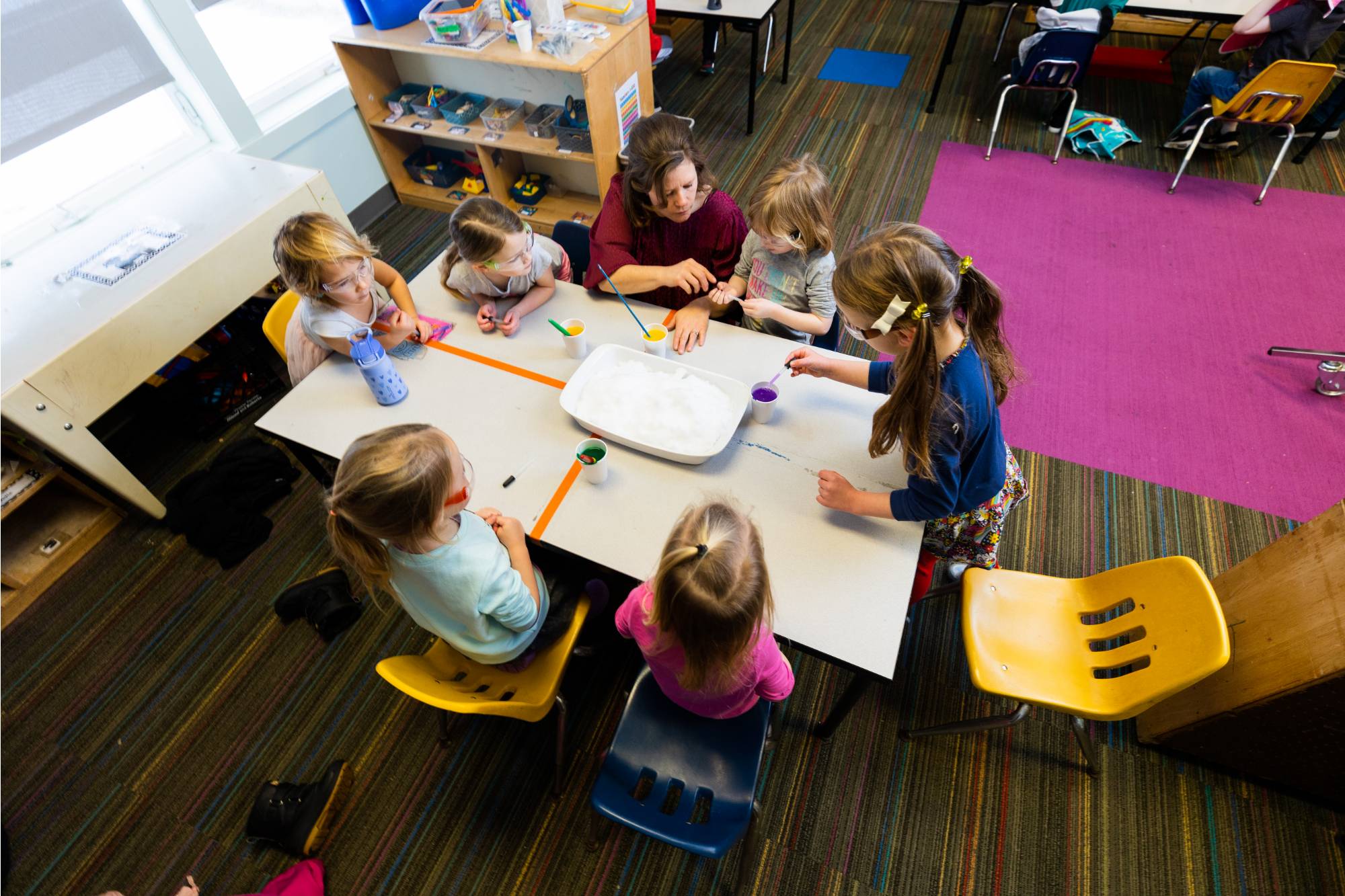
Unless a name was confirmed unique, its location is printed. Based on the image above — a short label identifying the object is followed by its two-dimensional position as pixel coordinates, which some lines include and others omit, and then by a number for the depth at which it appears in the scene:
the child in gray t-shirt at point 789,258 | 1.65
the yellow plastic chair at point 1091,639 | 1.29
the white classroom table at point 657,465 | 1.31
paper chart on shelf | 3.18
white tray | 1.55
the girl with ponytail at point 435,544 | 1.13
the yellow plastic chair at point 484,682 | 1.23
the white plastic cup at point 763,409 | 1.59
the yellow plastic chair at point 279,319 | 1.96
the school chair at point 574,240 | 2.26
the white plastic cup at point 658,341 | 1.77
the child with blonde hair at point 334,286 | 1.68
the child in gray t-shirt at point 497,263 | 1.77
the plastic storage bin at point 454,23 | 2.90
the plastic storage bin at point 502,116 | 3.27
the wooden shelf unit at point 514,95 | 2.92
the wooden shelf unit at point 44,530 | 2.22
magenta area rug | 2.43
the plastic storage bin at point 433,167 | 3.72
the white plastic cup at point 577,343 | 1.79
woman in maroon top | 1.75
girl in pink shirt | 0.99
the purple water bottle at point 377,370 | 1.63
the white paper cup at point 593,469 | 1.48
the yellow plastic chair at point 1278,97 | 2.97
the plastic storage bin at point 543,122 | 3.24
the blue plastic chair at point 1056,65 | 3.44
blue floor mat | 4.51
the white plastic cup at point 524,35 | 2.82
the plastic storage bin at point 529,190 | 3.64
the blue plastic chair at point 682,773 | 1.23
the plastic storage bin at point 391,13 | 3.09
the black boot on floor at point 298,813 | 1.67
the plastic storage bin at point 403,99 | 3.47
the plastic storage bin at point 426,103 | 3.44
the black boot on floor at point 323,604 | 2.06
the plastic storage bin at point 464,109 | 3.33
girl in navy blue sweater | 1.21
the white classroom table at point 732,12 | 3.58
